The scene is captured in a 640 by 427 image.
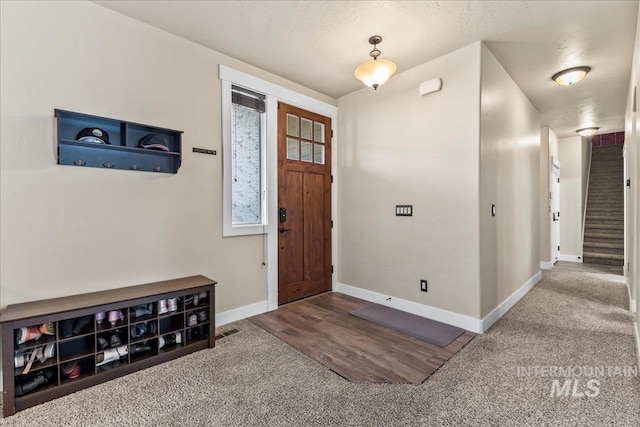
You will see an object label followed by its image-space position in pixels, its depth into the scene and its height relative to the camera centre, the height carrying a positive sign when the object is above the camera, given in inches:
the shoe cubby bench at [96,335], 70.7 -35.9
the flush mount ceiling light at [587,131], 225.0 +58.4
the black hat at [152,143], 97.8 +22.6
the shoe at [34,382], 70.9 -42.7
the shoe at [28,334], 71.1 -30.4
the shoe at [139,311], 88.4 -31.2
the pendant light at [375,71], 103.0 +49.0
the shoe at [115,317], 83.0 -30.5
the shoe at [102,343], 82.3 -37.5
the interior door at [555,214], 229.0 -6.0
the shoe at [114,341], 83.7 -37.5
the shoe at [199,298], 99.7 -30.4
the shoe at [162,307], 91.6 -30.6
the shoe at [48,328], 73.8 -29.9
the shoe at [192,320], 98.2 -37.1
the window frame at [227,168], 120.8 +17.1
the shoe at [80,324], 78.5 -30.9
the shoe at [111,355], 81.8 -41.1
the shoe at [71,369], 77.4 -42.3
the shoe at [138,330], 88.4 -36.8
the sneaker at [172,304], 93.8 -30.3
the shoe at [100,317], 80.7 -29.7
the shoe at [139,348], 88.8 -42.4
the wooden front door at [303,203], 143.8 +2.7
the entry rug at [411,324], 107.7 -47.5
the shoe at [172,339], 95.6 -42.4
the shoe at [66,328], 77.0 -31.1
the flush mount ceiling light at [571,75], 130.3 +59.0
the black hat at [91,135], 85.9 +22.2
